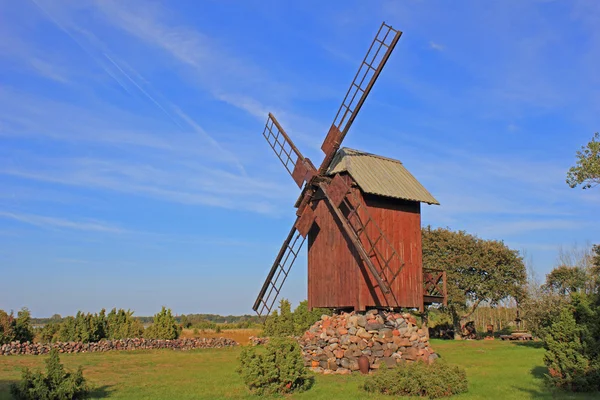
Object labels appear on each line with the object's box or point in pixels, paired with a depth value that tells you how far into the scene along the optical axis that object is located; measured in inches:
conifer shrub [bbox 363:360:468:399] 548.4
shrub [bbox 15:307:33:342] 1082.1
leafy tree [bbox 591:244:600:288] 1178.6
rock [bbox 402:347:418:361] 724.0
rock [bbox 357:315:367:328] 729.6
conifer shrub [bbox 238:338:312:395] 566.9
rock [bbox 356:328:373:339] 725.9
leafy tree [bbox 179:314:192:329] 1701.5
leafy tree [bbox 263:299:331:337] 1364.4
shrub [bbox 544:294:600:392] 545.6
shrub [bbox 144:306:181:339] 1248.0
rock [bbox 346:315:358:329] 736.3
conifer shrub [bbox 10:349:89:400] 490.6
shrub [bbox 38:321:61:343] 1216.2
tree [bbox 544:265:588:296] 1371.8
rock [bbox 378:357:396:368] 710.3
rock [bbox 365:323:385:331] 727.1
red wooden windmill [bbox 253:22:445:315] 743.1
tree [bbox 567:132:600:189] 792.3
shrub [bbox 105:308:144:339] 1232.8
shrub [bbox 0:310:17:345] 1044.5
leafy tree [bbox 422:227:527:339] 1446.9
